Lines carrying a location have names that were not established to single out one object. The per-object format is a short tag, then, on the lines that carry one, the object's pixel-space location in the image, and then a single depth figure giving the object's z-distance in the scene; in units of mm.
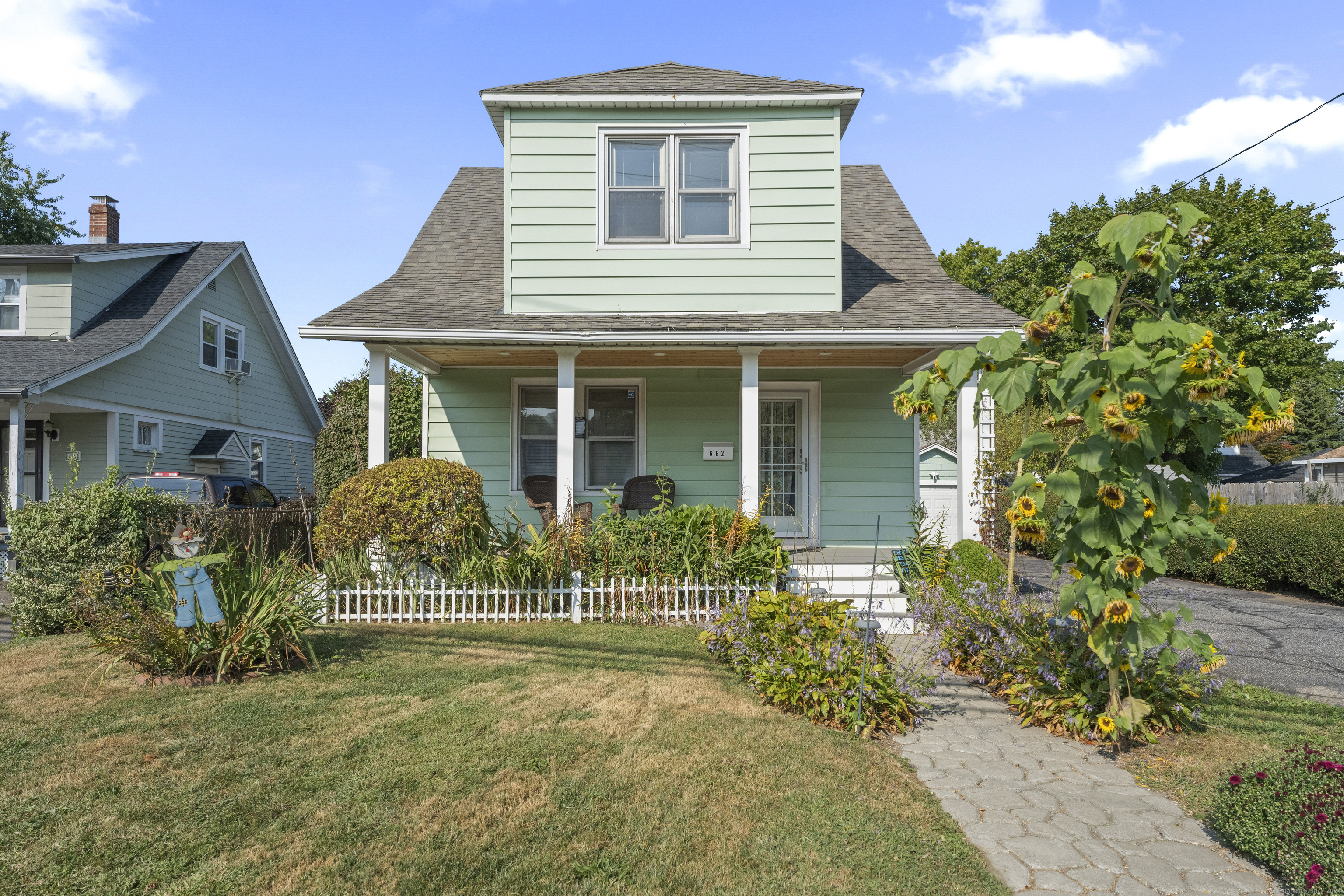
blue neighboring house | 13602
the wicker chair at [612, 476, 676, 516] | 9266
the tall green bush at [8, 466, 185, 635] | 6312
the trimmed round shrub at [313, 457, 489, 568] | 6941
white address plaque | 9711
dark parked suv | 12898
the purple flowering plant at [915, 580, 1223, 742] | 4152
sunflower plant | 3430
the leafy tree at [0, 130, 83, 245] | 25812
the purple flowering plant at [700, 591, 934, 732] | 4336
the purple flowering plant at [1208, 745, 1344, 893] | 2518
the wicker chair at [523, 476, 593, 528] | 9336
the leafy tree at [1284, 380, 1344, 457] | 47125
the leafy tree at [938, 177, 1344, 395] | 23594
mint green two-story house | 8156
